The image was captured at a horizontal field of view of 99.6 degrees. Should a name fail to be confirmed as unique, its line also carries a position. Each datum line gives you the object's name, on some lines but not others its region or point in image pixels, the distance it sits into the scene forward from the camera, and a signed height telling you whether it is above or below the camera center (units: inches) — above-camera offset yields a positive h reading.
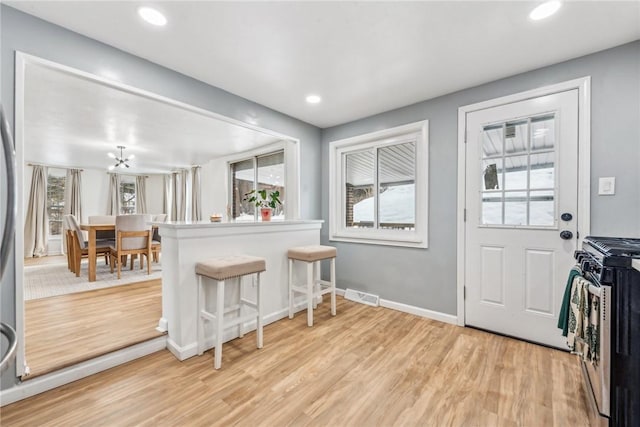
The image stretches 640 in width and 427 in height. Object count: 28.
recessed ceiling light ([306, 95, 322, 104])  109.9 +46.7
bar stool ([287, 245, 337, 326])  104.7 -22.4
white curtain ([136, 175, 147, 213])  313.7 +20.4
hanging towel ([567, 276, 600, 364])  52.9 -23.4
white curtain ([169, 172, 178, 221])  301.0 +17.1
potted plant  119.9 +1.5
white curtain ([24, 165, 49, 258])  242.8 -5.1
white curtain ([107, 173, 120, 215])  293.7 +18.0
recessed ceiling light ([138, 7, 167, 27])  63.9 +47.7
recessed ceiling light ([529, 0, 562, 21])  62.0 +47.4
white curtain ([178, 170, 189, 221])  291.3 +20.9
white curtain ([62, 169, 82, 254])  267.0 +17.6
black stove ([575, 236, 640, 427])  46.5 -22.2
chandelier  214.9 +45.5
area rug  135.9 -39.4
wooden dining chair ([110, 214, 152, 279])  160.1 -16.0
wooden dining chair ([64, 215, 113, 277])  160.0 -21.0
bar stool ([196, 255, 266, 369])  76.9 -24.2
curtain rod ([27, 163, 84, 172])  244.9 +43.2
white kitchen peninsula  81.6 -18.2
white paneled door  84.7 -0.6
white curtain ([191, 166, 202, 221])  266.5 +16.2
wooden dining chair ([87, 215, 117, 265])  191.2 -14.7
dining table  153.1 -21.6
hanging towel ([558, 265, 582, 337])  64.9 -23.2
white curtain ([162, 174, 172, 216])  311.6 +18.4
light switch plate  76.9 +7.2
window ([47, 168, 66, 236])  263.1 +12.2
